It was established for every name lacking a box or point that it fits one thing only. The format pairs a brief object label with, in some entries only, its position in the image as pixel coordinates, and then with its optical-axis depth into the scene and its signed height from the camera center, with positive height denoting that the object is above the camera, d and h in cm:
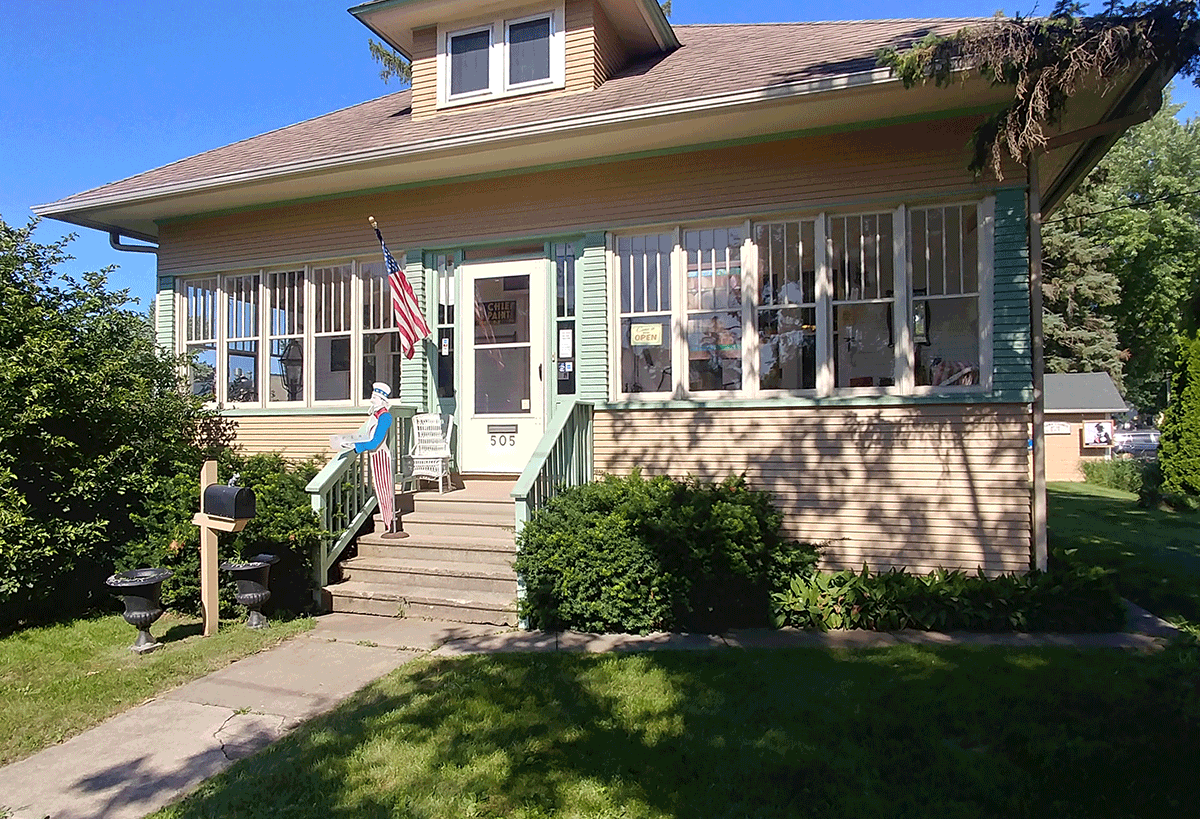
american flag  755 +113
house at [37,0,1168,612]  634 +157
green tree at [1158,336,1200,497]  1430 -27
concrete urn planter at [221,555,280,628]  578 -128
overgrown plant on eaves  495 +248
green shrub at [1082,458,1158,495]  1745 -141
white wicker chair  757 -32
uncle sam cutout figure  684 -23
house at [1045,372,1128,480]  2225 -15
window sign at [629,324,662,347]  744 +83
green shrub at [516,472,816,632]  549 -110
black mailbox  545 -60
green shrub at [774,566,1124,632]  555 -140
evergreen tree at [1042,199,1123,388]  2695 +431
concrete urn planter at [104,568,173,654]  526 -126
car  4100 -133
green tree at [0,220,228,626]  599 -16
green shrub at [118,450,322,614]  618 -102
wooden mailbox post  564 -106
